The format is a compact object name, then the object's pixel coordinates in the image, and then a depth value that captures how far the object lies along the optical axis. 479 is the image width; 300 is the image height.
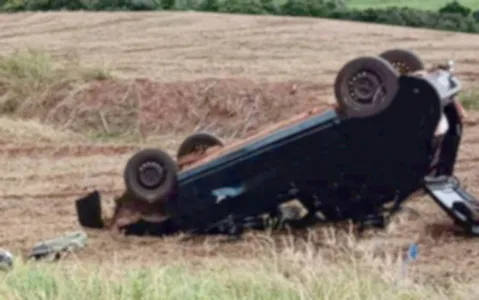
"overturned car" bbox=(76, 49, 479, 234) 18.06
